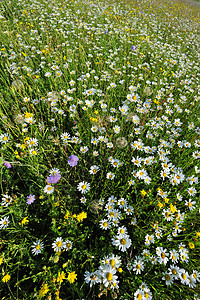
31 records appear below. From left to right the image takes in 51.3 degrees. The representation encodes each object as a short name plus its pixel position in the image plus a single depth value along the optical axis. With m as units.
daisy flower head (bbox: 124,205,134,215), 0.59
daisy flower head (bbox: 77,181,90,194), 0.61
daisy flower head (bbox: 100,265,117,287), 0.45
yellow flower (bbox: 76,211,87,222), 0.53
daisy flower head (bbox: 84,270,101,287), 0.47
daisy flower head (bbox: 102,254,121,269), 0.48
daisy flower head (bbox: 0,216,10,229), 0.54
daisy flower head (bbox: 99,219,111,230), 0.56
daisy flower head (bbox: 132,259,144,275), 0.52
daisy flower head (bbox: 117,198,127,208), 0.60
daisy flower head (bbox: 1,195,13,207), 0.56
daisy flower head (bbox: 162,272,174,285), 0.49
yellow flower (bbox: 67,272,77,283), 0.48
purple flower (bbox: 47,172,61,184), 0.55
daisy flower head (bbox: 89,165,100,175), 0.64
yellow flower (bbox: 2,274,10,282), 0.48
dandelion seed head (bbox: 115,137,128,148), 0.68
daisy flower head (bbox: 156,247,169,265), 0.52
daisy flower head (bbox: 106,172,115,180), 0.64
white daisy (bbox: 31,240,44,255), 0.53
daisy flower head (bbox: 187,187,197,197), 0.64
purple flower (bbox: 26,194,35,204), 0.57
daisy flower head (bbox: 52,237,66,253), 0.52
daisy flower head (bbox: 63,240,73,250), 0.53
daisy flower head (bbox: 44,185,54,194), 0.55
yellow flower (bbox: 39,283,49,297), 0.46
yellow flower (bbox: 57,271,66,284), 0.48
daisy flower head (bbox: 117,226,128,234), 0.55
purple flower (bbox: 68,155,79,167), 0.60
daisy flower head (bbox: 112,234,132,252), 0.52
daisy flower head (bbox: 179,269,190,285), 0.49
